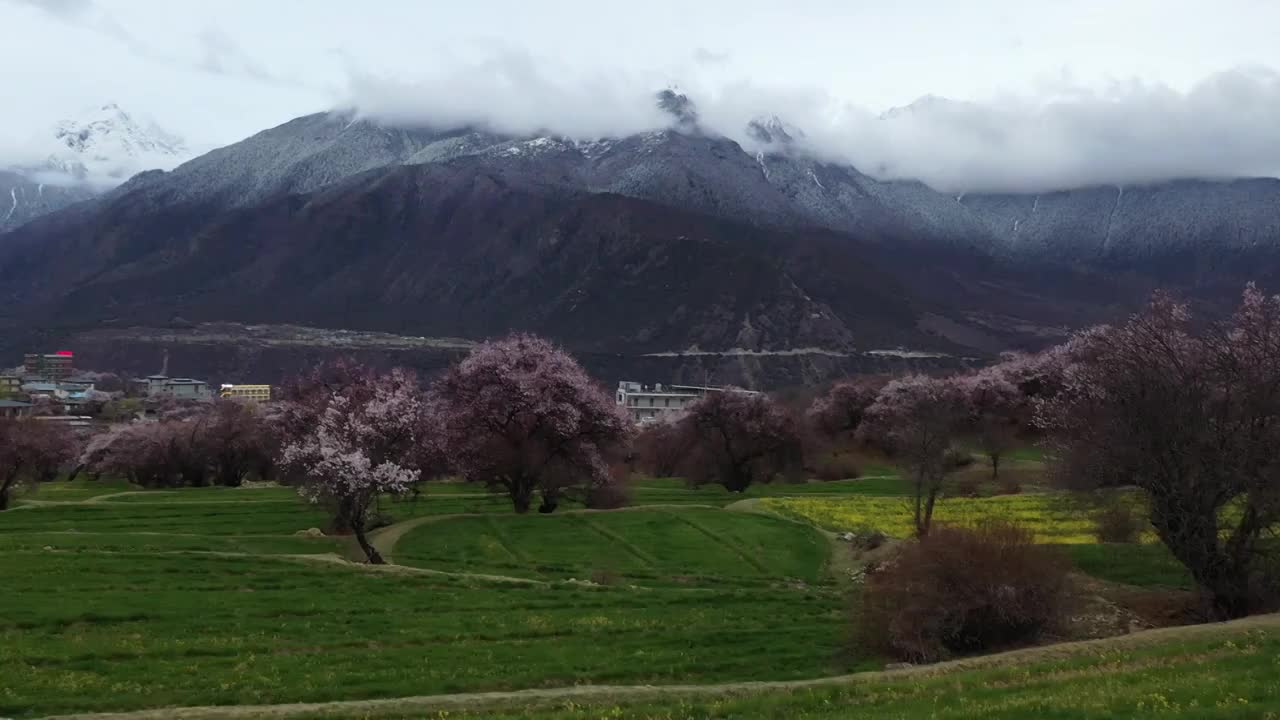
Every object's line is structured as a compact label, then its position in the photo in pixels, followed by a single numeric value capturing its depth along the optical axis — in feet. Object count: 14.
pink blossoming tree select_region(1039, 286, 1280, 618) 98.12
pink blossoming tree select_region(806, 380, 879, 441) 364.58
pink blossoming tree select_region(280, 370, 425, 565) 137.49
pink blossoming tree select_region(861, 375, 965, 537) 160.35
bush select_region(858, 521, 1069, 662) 85.40
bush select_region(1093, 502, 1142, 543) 132.46
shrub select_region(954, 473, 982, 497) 222.48
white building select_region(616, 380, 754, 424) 574.56
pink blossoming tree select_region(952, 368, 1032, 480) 258.78
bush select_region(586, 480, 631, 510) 193.77
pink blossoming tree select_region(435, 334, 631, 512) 182.39
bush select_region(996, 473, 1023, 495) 224.74
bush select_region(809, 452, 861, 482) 286.66
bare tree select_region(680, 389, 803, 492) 257.55
